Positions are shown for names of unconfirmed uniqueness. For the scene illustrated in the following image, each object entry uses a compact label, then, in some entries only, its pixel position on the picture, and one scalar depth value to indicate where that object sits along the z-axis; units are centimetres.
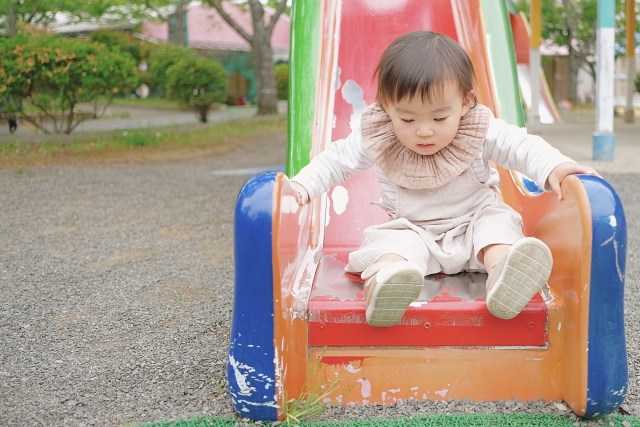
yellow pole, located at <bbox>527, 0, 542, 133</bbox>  914
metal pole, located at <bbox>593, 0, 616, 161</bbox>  604
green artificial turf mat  169
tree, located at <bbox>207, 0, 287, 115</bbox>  1189
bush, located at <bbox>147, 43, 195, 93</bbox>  1490
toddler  166
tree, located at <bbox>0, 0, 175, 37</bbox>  1010
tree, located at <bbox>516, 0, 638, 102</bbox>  1996
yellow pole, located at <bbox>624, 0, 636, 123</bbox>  1000
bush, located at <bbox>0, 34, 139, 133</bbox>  742
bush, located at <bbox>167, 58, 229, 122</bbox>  1191
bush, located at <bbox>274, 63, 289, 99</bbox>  1967
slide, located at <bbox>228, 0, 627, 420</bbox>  164
